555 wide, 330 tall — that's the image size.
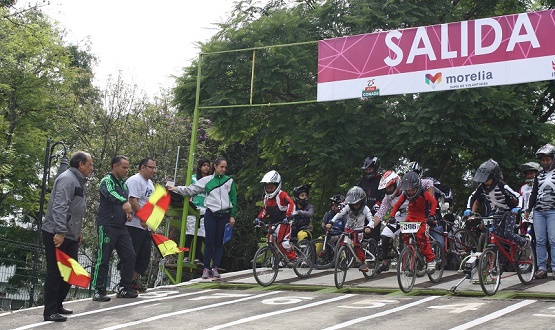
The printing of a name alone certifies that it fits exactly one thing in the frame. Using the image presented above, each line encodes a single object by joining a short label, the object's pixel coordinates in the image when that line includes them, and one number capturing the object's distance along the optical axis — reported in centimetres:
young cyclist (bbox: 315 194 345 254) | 1518
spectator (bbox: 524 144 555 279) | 1231
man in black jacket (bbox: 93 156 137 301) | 1141
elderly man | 988
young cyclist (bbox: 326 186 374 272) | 1352
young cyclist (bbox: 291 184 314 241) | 1578
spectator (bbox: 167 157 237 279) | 1395
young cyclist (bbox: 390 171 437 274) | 1238
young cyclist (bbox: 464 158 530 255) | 1209
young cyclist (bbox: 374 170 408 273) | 1334
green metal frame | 1518
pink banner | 1400
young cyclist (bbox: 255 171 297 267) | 1384
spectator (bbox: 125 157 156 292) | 1230
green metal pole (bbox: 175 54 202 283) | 1518
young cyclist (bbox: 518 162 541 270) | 1374
